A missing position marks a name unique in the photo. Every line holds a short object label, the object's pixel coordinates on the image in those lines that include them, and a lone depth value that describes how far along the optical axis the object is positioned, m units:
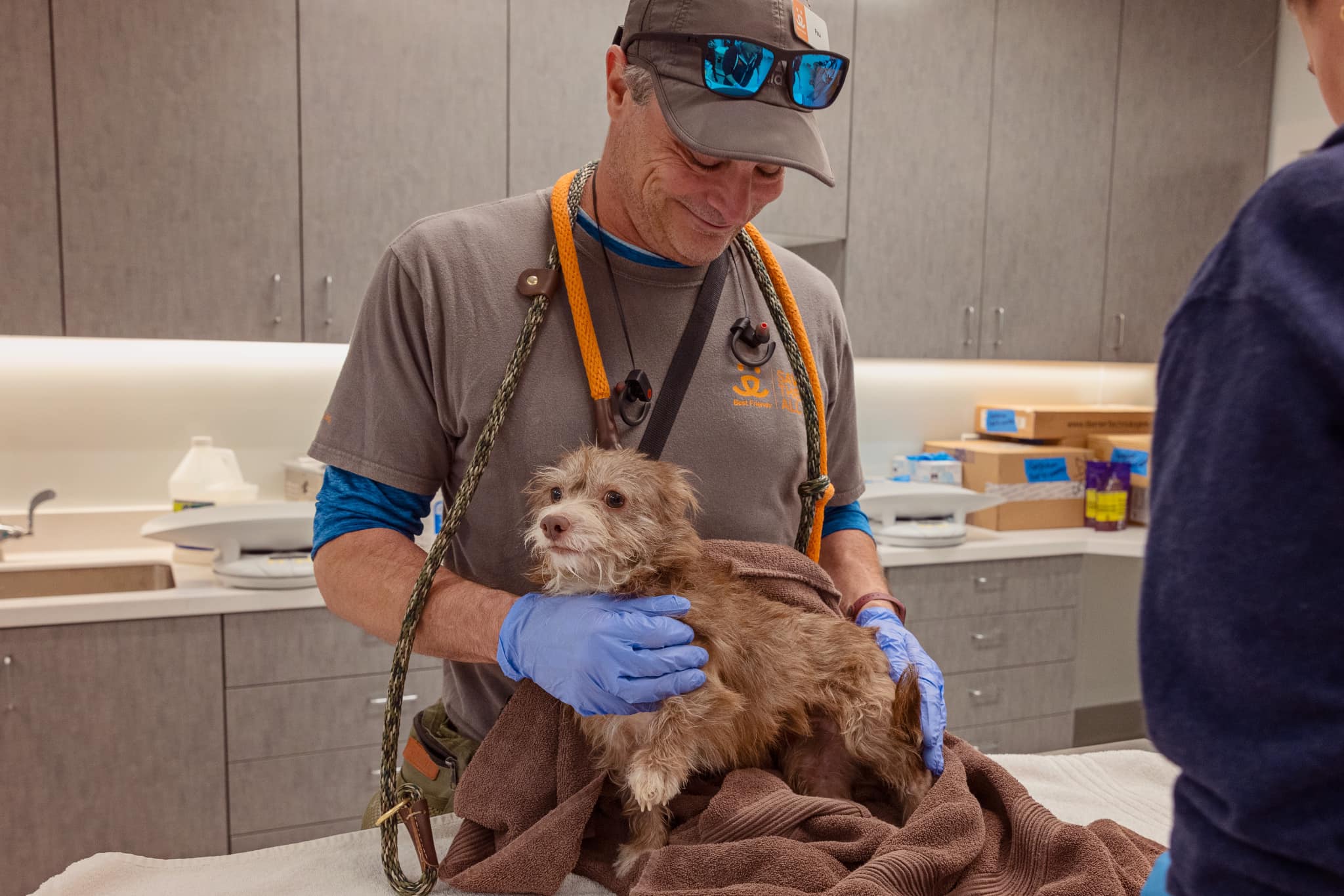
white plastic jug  3.09
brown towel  0.96
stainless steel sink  2.87
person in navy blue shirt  0.48
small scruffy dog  1.08
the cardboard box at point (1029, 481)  3.83
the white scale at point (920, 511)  3.42
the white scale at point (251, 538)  2.65
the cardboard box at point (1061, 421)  4.02
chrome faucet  2.81
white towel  1.12
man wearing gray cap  1.16
